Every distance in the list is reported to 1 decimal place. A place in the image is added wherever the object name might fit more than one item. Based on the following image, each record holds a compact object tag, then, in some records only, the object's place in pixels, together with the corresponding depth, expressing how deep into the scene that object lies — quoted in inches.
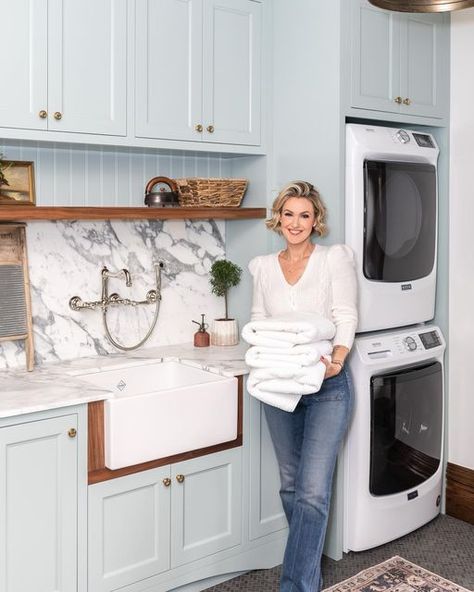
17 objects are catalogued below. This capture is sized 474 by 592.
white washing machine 124.7
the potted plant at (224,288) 137.3
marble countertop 96.3
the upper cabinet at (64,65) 101.8
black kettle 124.6
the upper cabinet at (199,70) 115.2
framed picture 111.6
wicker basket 126.6
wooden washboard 112.0
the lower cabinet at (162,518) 103.0
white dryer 121.8
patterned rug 117.5
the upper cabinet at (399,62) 123.4
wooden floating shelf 107.1
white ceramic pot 137.3
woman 111.8
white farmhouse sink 101.7
